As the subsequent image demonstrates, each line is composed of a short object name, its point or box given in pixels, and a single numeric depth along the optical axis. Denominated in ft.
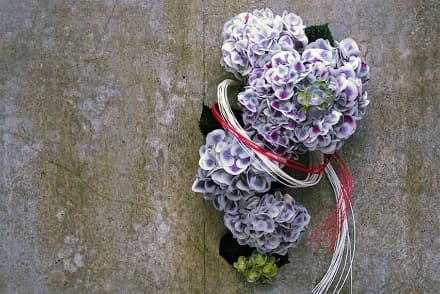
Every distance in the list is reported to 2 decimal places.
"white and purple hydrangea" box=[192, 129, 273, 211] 7.30
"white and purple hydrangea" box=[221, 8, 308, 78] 7.30
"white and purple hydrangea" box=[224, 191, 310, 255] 7.52
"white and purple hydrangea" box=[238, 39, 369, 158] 7.04
